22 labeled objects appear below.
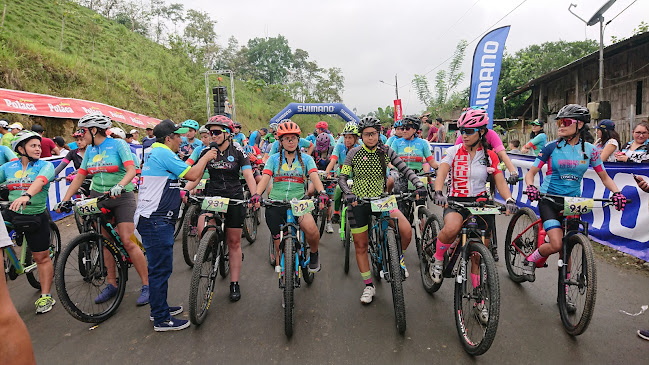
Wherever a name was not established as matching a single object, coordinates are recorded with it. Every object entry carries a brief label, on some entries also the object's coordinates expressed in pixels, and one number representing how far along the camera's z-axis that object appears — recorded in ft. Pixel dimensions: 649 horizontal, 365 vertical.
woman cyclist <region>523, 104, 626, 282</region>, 12.44
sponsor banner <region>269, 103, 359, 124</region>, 79.05
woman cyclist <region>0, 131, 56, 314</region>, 14.06
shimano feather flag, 36.42
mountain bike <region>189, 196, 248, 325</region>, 12.07
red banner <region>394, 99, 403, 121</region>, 99.58
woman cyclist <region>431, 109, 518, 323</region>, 12.40
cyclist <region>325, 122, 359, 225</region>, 19.57
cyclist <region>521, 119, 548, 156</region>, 28.12
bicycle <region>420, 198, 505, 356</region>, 9.74
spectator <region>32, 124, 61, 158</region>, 26.40
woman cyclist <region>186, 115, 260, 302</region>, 14.51
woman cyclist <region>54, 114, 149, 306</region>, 13.94
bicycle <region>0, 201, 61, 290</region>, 14.71
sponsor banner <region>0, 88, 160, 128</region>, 40.55
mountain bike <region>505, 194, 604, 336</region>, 10.59
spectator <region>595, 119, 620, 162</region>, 19.76
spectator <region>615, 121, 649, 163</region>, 17.81
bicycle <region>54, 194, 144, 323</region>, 12.80
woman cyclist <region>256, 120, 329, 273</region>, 13.99
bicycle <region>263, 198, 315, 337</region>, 11.51
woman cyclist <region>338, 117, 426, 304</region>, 13.76
